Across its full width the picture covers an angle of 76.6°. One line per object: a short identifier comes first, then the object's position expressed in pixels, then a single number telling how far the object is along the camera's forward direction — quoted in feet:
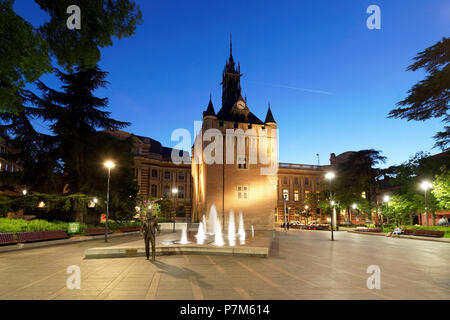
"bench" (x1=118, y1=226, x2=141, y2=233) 100.04
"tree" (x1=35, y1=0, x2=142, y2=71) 39.37
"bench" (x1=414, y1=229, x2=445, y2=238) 86.43
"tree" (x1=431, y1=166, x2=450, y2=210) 85.57
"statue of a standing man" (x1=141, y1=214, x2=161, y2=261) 37.04
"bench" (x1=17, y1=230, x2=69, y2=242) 54.40
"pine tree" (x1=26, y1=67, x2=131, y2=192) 76.84
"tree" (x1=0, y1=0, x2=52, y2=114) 30.86
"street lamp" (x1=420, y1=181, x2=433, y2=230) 90.43
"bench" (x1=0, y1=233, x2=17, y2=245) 49.71
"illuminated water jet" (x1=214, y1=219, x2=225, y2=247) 120.62
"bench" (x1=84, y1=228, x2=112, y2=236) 78.23
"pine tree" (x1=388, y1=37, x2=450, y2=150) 71.46
